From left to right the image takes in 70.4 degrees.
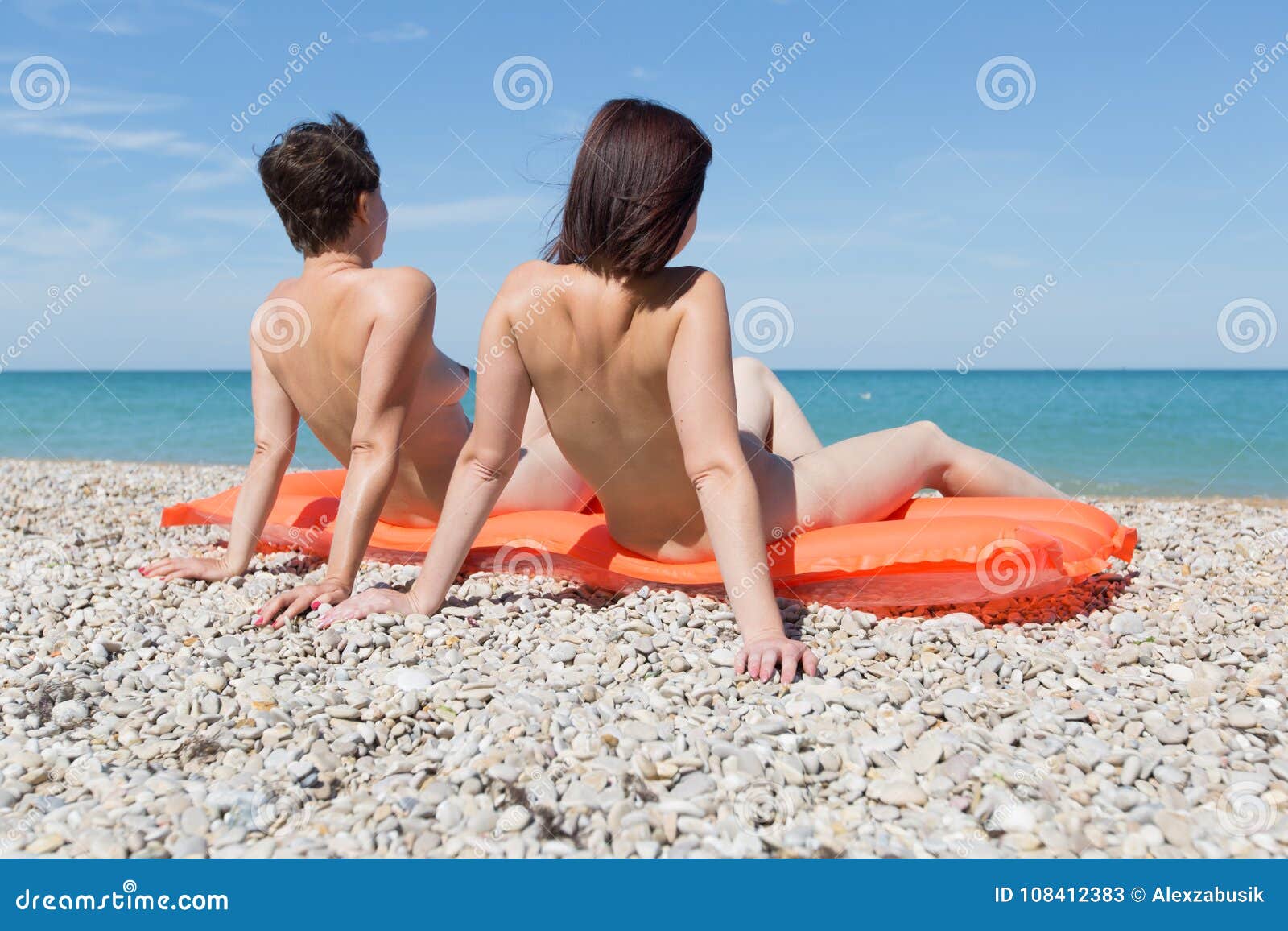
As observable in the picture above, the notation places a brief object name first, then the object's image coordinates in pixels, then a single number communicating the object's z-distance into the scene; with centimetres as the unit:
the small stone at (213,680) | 284
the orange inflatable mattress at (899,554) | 354
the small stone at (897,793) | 214
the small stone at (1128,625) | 351
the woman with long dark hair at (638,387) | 293
